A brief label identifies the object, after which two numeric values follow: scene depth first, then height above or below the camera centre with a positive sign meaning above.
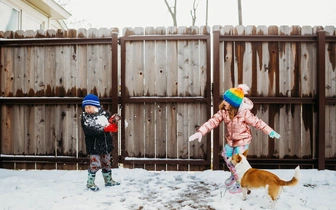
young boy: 4.42 -0.38
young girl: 4.30 -0.24
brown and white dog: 3.55 -0.87
